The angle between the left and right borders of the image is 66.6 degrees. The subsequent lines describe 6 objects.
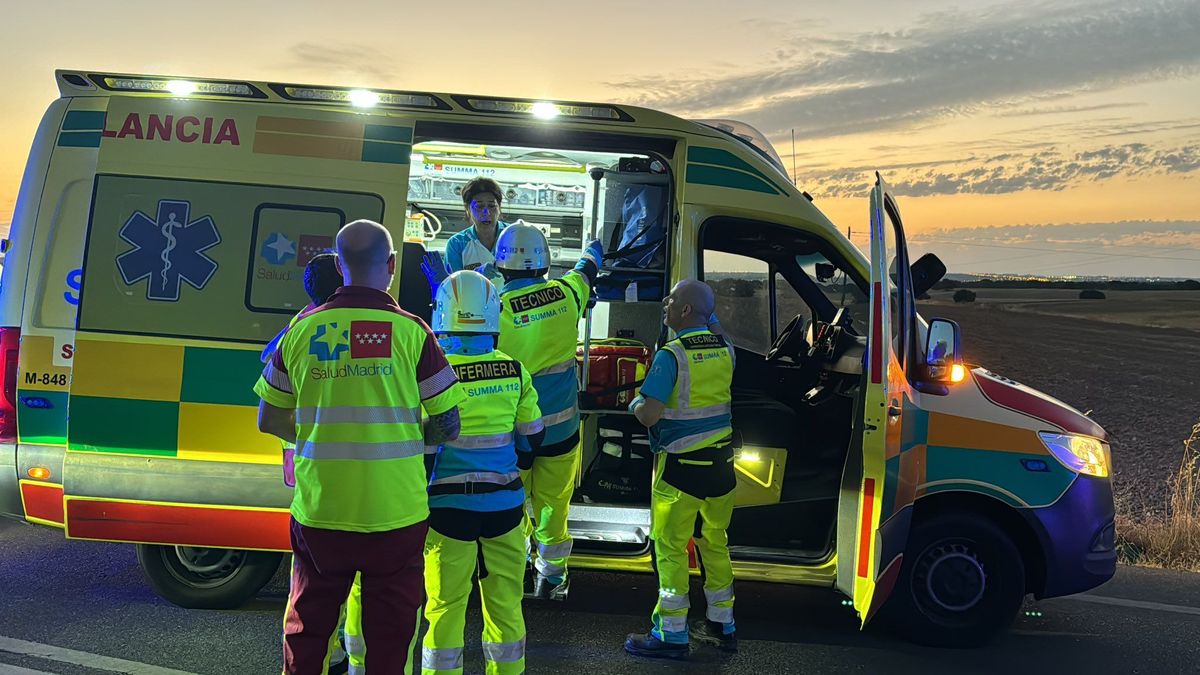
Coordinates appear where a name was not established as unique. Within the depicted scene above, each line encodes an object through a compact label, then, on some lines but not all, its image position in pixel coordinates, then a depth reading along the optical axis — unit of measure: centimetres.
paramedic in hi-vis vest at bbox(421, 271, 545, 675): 308
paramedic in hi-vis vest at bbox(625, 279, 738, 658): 392
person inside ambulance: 477
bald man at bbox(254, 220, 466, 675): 261
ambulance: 404
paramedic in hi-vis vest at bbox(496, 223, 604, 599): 401
